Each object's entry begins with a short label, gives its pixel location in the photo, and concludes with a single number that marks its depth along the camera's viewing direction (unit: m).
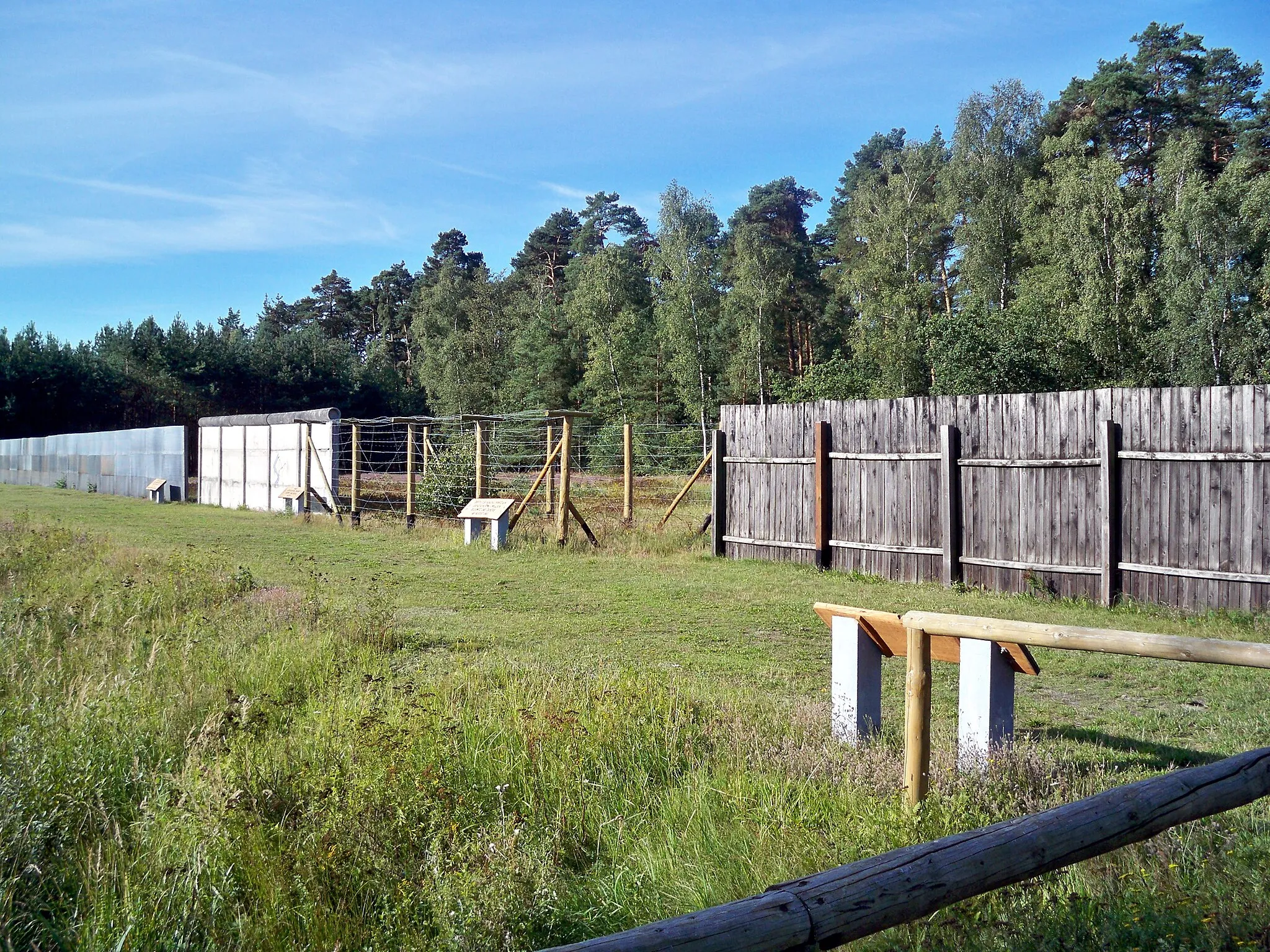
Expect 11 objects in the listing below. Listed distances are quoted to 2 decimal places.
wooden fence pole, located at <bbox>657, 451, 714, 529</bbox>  14.32
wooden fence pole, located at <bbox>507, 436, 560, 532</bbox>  15.71
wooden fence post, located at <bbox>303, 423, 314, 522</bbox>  22.72
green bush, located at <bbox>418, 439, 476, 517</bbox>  18.53
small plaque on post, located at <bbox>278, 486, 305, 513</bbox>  22.70
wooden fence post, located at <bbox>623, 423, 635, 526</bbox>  15.54
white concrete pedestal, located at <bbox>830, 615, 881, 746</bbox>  4.92
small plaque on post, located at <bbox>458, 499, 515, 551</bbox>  14.76
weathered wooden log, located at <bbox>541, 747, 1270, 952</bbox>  1.83
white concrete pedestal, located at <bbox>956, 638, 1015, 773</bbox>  4.46
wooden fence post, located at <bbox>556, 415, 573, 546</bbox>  14.81
